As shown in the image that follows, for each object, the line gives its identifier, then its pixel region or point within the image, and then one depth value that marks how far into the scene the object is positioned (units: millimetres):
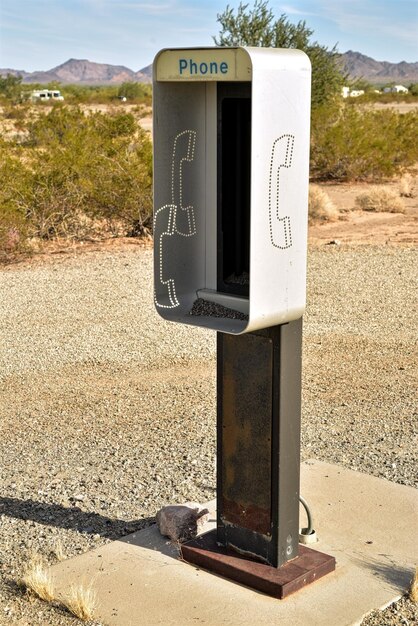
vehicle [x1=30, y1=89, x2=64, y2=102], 67125
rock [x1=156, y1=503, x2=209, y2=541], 5488
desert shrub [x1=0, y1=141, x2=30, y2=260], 14977
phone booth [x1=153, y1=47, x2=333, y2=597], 4473
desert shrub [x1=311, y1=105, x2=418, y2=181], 25984
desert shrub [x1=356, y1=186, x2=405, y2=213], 21281
